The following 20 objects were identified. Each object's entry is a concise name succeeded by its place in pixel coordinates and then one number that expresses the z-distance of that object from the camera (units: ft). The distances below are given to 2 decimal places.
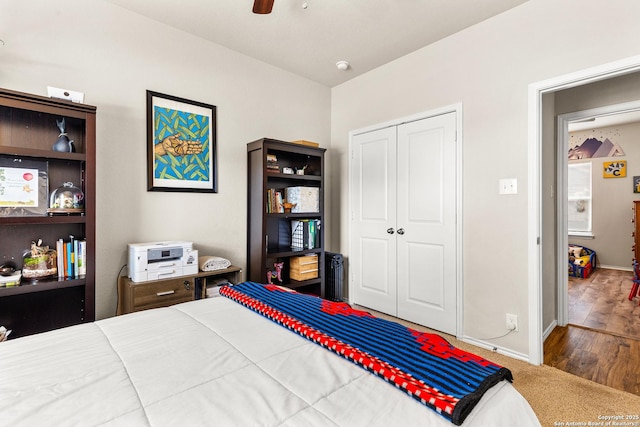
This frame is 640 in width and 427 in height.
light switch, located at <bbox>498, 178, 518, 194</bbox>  8.09
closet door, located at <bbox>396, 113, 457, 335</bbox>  9.41
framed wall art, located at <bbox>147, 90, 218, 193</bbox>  8.58
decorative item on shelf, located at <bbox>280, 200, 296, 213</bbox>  10.64
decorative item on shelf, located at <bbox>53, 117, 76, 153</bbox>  6.68
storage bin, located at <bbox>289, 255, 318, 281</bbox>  10.85
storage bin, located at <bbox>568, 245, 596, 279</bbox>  17.08
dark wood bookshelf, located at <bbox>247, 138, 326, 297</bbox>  9.87
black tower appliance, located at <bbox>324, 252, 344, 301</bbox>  12.09
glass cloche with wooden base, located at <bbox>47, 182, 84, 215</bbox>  6.68
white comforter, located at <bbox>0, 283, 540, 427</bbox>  2.53
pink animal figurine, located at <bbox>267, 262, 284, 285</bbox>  10.39
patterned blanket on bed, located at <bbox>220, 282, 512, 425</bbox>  2.72
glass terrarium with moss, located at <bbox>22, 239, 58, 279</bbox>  6.56
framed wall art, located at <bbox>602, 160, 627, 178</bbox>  18.40
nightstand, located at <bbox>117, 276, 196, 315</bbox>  7.25
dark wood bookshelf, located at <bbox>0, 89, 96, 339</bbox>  6.22
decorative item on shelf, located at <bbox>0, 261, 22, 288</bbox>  6.09
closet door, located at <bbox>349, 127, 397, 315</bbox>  11.02
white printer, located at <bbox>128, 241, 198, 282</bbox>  7.38
